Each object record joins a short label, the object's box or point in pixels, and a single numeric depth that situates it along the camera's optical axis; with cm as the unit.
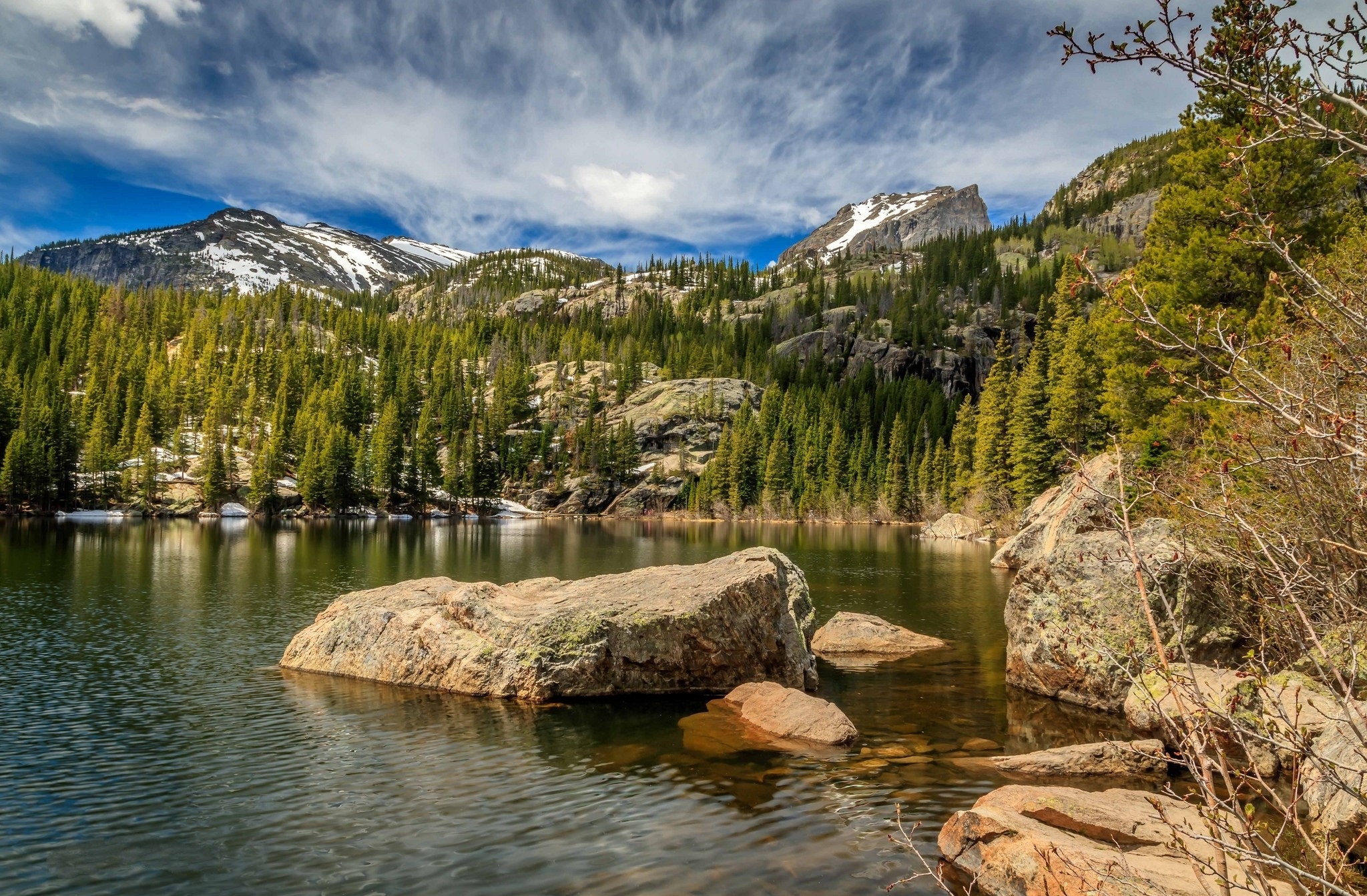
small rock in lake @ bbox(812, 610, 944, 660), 2375
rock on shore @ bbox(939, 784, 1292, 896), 819
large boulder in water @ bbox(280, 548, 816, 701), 1803
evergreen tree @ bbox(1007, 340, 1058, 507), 5978
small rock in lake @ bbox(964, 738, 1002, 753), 1440
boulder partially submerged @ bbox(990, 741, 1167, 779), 1273
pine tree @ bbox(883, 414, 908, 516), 11625
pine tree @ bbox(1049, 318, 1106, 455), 5116
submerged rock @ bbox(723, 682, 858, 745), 1477
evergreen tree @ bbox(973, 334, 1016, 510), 7275
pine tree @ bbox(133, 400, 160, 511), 9950
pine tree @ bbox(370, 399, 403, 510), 11912
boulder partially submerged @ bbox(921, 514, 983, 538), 8069
